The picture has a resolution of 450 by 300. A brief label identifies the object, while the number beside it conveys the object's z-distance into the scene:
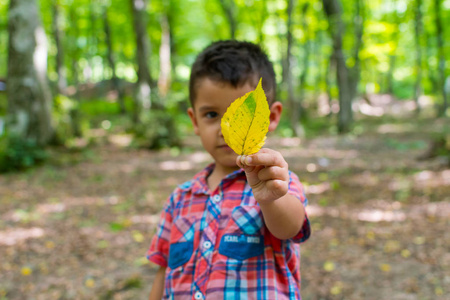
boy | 1.43
